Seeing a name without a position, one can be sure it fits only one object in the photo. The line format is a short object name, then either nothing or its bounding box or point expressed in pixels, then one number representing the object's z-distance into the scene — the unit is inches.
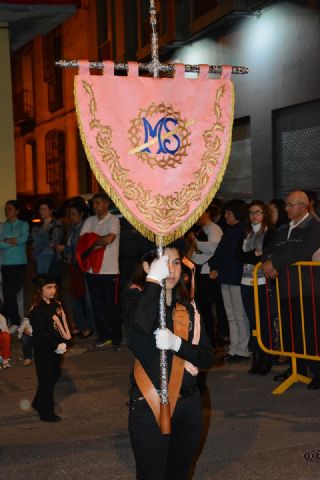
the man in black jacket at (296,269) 300.5
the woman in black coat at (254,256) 326.0
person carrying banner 154.2
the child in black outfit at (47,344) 270.7
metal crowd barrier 300.0
